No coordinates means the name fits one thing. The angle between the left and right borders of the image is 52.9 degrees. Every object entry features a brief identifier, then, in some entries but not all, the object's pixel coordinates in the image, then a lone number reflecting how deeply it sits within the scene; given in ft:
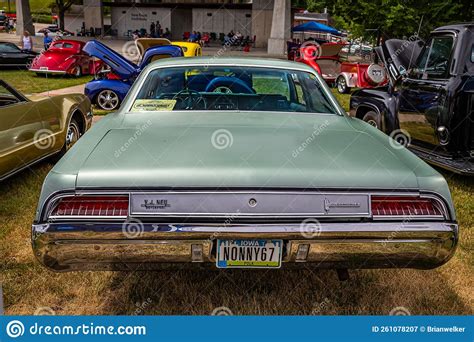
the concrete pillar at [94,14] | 131.34
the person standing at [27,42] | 74.84
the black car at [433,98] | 15.19
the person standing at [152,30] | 133.52
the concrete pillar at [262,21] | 120.16
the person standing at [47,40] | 78.07
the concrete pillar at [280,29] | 92.42
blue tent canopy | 102.47
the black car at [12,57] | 59.67
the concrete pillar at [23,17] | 117.39
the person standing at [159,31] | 133.18
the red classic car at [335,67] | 44.50
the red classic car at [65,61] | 51.90
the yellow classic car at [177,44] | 43.27
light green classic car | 7.16
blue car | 28.86
